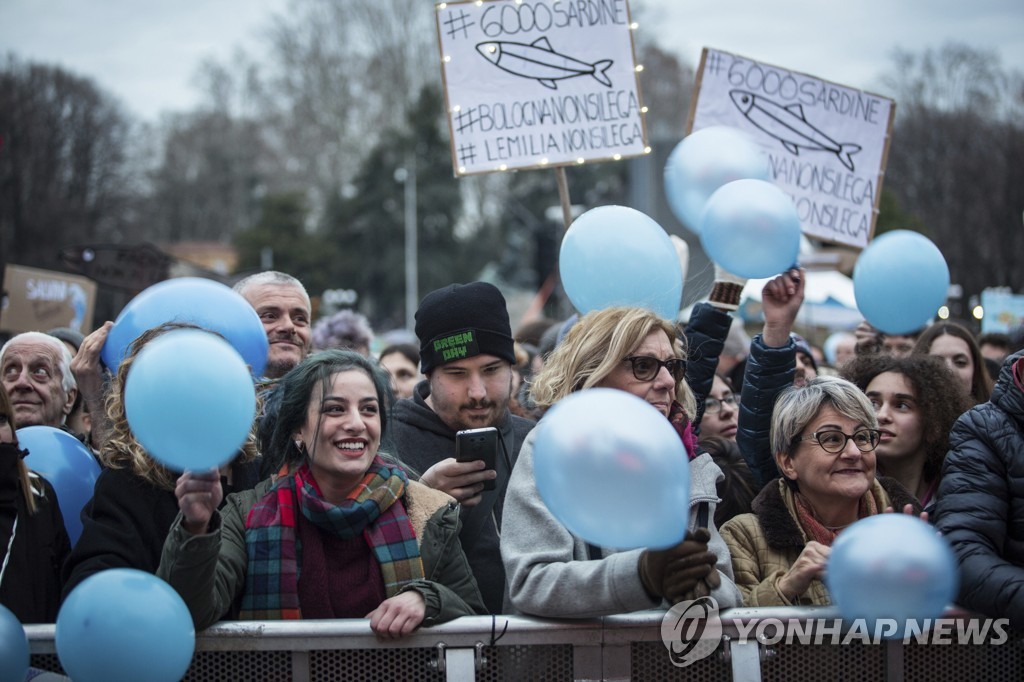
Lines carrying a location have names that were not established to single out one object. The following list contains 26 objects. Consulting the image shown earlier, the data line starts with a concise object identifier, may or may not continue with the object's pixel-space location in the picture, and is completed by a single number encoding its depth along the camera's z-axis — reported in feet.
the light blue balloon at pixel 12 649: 7.47
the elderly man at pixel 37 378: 12.02
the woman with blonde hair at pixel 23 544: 8.83
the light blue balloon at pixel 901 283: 12.05
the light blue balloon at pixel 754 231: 9.85
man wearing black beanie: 10.66
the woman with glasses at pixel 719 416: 14.17
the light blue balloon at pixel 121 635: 7.29
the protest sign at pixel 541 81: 15.37
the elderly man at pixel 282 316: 12.93
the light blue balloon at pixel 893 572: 6.57
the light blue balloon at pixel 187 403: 6.99
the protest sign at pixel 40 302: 27.48
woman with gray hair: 9.46
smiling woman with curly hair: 12.05
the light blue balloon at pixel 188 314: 10.16
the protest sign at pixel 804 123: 15.75
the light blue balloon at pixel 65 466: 10.31
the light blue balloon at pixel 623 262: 11.37
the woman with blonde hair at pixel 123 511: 8.42
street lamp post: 133.59
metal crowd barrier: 7.84
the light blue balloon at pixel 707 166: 11.87
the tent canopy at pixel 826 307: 43.09
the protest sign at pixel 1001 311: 36.37
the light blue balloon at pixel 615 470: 6.69
